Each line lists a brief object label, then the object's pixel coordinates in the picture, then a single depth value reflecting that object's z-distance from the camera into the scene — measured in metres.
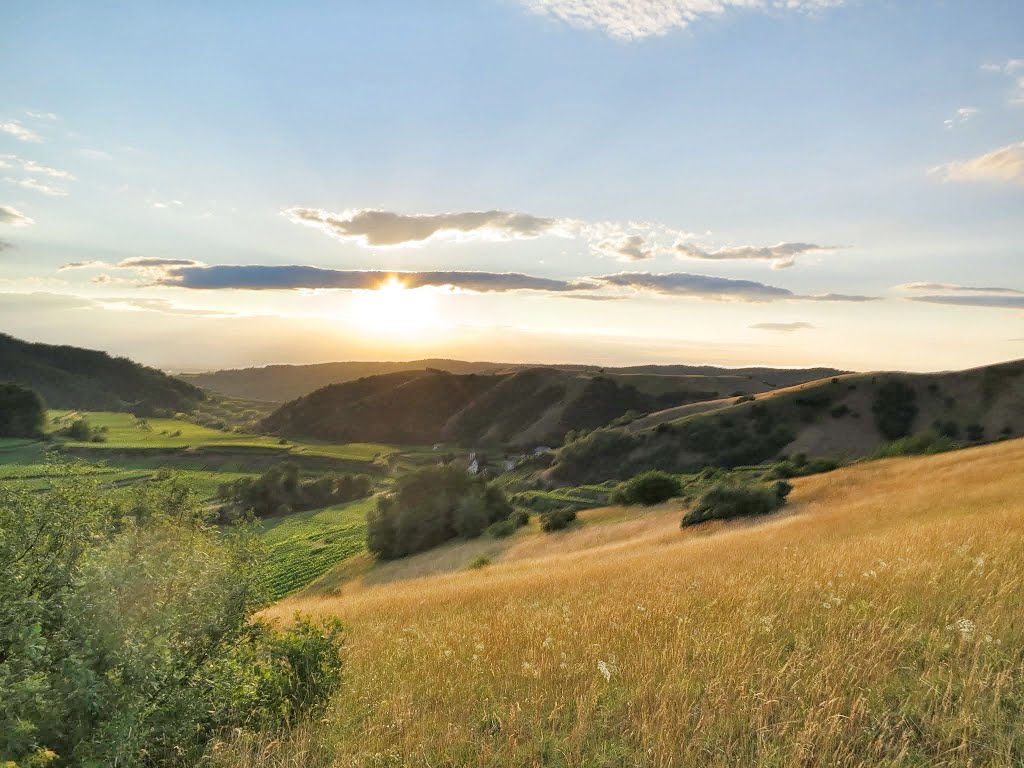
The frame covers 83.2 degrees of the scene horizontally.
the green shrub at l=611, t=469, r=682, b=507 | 53.66
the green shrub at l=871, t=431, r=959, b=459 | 51.12
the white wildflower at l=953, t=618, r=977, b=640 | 5.83
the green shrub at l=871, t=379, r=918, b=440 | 86.31
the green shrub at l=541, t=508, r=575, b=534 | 49.09
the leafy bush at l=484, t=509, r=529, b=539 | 53.66
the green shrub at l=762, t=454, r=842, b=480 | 53.66
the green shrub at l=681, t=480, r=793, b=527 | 37.38
